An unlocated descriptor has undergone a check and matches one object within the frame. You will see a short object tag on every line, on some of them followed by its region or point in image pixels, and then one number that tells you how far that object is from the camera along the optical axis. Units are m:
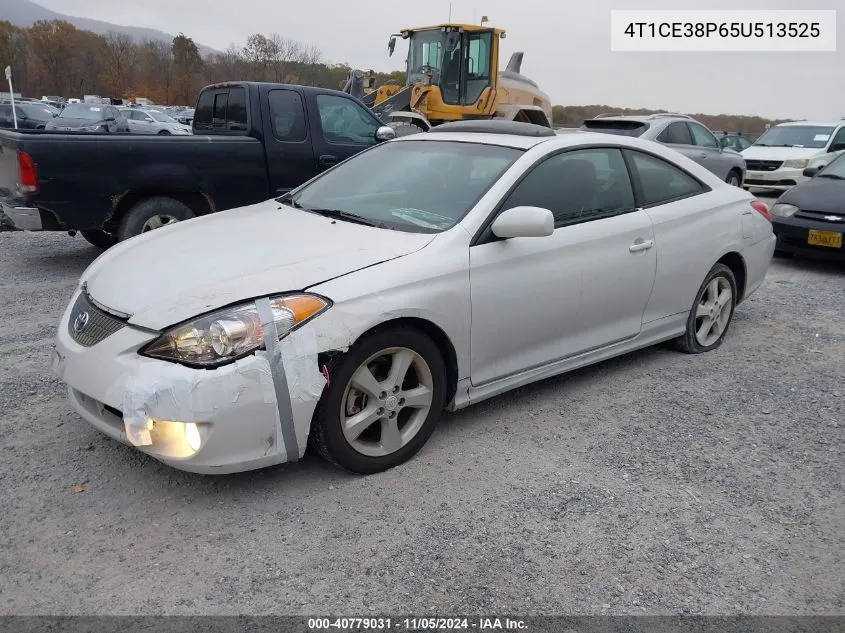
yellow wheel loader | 14.66
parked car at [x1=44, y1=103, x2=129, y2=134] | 21.47
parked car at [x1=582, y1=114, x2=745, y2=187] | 11.95
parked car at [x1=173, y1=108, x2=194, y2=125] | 32.85
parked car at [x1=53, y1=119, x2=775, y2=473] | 2.80
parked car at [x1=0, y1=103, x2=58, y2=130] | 23.45
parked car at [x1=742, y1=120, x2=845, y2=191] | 14.47
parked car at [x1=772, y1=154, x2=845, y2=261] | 7.59
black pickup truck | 6.10
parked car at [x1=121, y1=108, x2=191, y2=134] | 24.45
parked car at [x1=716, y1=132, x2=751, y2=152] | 24.23
